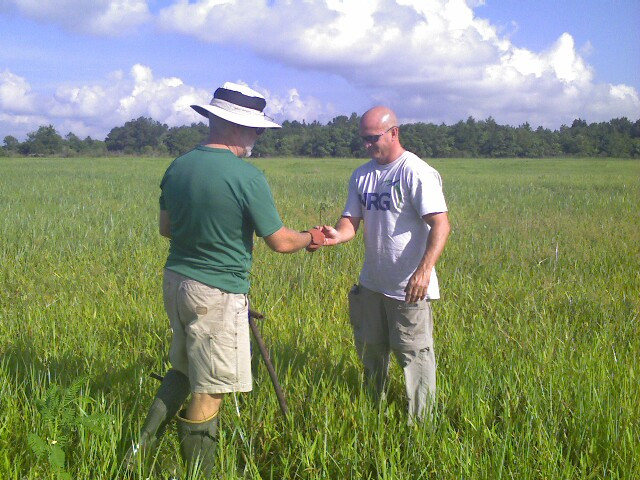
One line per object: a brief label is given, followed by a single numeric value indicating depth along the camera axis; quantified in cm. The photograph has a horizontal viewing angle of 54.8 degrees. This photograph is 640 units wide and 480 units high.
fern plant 251
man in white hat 251
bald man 314
